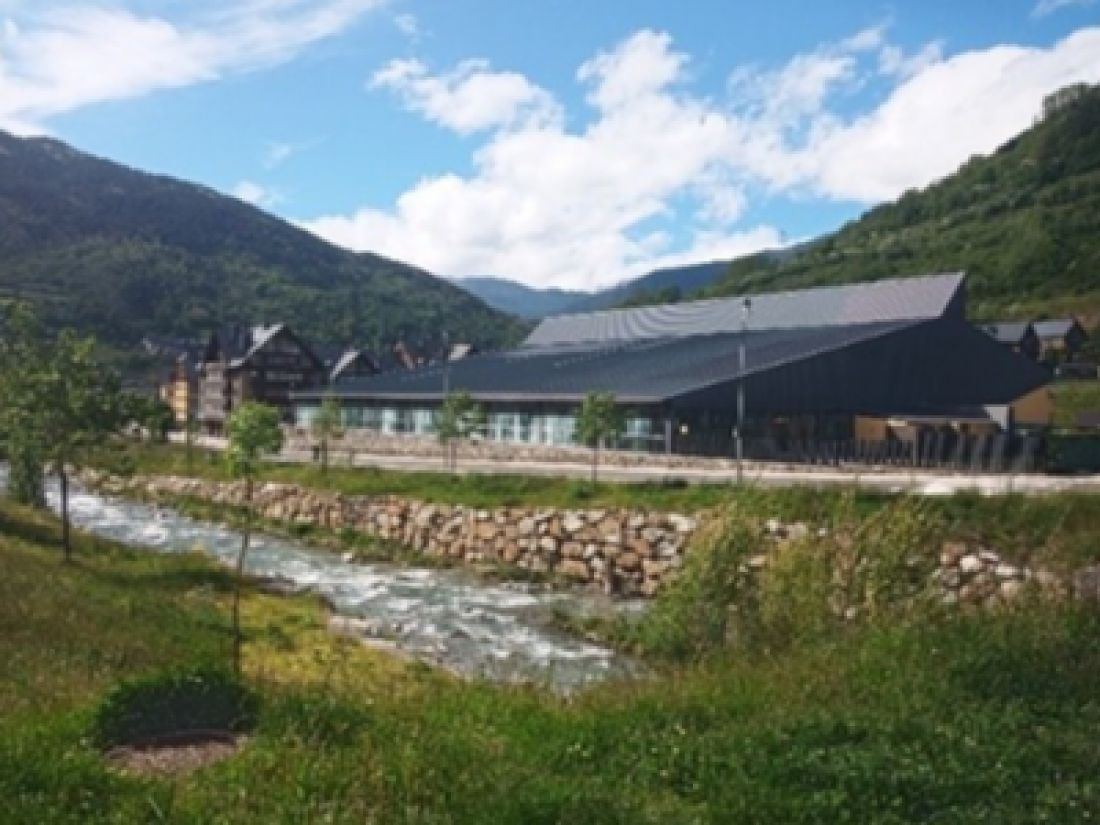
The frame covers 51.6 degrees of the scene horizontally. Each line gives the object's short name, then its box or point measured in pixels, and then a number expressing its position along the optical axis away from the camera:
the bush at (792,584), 14.62
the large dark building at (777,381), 48.12
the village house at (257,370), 96.06
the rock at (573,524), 33.41
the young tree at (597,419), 42.88
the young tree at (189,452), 59.88
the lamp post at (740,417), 46.18
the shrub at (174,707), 8.62
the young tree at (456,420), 49.78
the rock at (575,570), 31.92
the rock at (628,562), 30.83
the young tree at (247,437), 19.20
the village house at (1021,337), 94.94
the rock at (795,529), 25.58
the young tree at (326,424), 53.78
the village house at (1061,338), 99.06
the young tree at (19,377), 27.39
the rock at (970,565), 22.94
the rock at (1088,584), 14.00
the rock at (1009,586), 20.37
